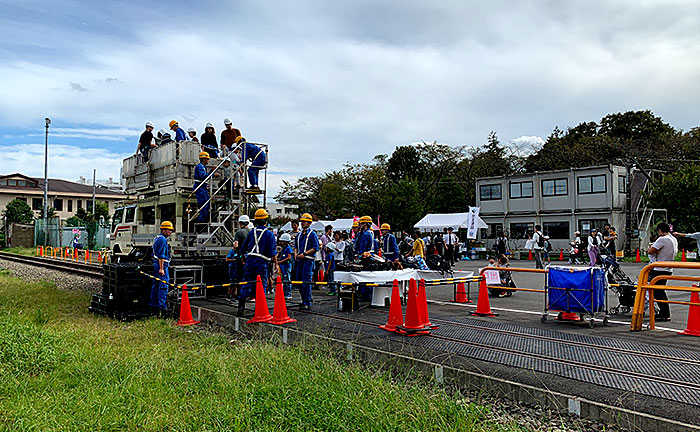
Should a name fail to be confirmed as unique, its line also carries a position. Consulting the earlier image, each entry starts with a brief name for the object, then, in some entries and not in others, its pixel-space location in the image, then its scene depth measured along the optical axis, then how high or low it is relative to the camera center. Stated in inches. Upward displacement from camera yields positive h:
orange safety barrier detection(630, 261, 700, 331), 320.5 -35.5
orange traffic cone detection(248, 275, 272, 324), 360.8 -48.9
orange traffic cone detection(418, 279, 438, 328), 326.0 -43.1
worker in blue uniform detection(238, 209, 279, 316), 391.5 -11.3
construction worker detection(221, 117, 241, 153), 626.3 +121.2
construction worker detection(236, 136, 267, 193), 593.6 +89.6
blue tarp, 339.3 -33.5
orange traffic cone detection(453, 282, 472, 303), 482.0 -52.9
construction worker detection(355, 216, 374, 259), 440.1 -2.2
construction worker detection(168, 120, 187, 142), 610.9 +121.6
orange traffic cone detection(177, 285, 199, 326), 384.5 -55.5
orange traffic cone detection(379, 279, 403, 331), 325.6 -47.0
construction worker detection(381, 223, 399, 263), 501.0 -10.8
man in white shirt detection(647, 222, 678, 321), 366.9 -9.0
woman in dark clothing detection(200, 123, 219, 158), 608.2 +114.3
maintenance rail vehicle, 543.7 +32.7
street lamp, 1667.1 +179.3
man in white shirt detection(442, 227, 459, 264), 996.1 -11.7
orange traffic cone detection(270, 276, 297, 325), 359.9 -48.9
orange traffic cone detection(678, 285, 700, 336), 315.9 -50.4
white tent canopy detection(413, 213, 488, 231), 1366.9 +42.2
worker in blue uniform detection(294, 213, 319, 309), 448.8 -11.4
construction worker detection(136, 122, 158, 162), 660.7 +121.5
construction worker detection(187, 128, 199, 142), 613.9 +118.5
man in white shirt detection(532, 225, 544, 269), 822.8 -8.8
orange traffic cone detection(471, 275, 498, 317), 400.2 -50.2
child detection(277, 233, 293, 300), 474.3 -31.6
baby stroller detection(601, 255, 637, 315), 389.7 -34.2
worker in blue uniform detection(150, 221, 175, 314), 418.3 -29.5
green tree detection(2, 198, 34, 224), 2171.5 +94.5
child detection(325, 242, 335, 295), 633.6 -27.7
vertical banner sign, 1258.6 +38.5
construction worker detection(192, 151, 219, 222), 550.6 +57.3
